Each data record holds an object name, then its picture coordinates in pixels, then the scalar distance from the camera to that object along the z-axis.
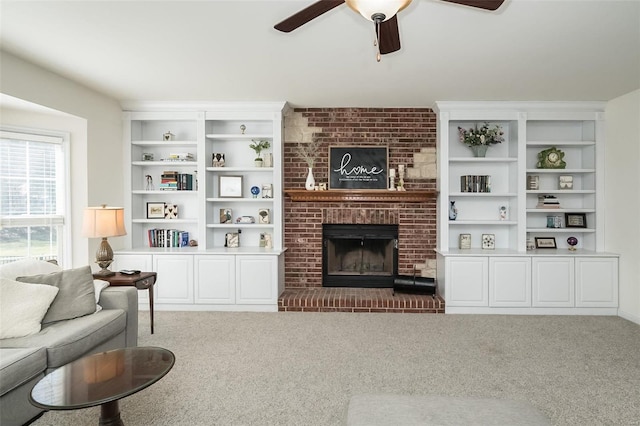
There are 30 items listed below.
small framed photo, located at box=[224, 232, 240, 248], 5.11
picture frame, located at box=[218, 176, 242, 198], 5.11
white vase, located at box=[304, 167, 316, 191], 5.03
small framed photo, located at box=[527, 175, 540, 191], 4.87
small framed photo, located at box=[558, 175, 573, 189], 4.87
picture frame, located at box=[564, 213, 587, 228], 4.91
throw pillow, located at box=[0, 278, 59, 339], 2.44
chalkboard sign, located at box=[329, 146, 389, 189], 5.11
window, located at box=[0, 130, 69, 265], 3.76
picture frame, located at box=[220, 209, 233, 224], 5.13
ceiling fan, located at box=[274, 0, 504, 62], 1.61
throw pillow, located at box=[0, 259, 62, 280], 2.77
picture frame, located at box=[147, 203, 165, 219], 5.14
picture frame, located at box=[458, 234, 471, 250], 5.00
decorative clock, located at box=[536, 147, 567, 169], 4.80
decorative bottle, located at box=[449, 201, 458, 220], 4.98
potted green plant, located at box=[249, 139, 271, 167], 4.97
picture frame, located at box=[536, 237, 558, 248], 4.97
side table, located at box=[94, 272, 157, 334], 3.56
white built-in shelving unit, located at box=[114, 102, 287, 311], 4.67
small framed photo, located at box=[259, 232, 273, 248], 5.09
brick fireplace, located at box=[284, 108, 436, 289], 5.12
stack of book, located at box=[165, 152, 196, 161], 5.02
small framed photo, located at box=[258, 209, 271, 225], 5.11
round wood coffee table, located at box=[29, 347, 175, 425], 1.76
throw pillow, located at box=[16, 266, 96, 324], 2.74
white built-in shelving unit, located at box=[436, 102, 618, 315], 4.52
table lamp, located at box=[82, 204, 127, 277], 3.57
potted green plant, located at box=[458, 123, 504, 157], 4.83
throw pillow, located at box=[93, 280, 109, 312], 3.10
